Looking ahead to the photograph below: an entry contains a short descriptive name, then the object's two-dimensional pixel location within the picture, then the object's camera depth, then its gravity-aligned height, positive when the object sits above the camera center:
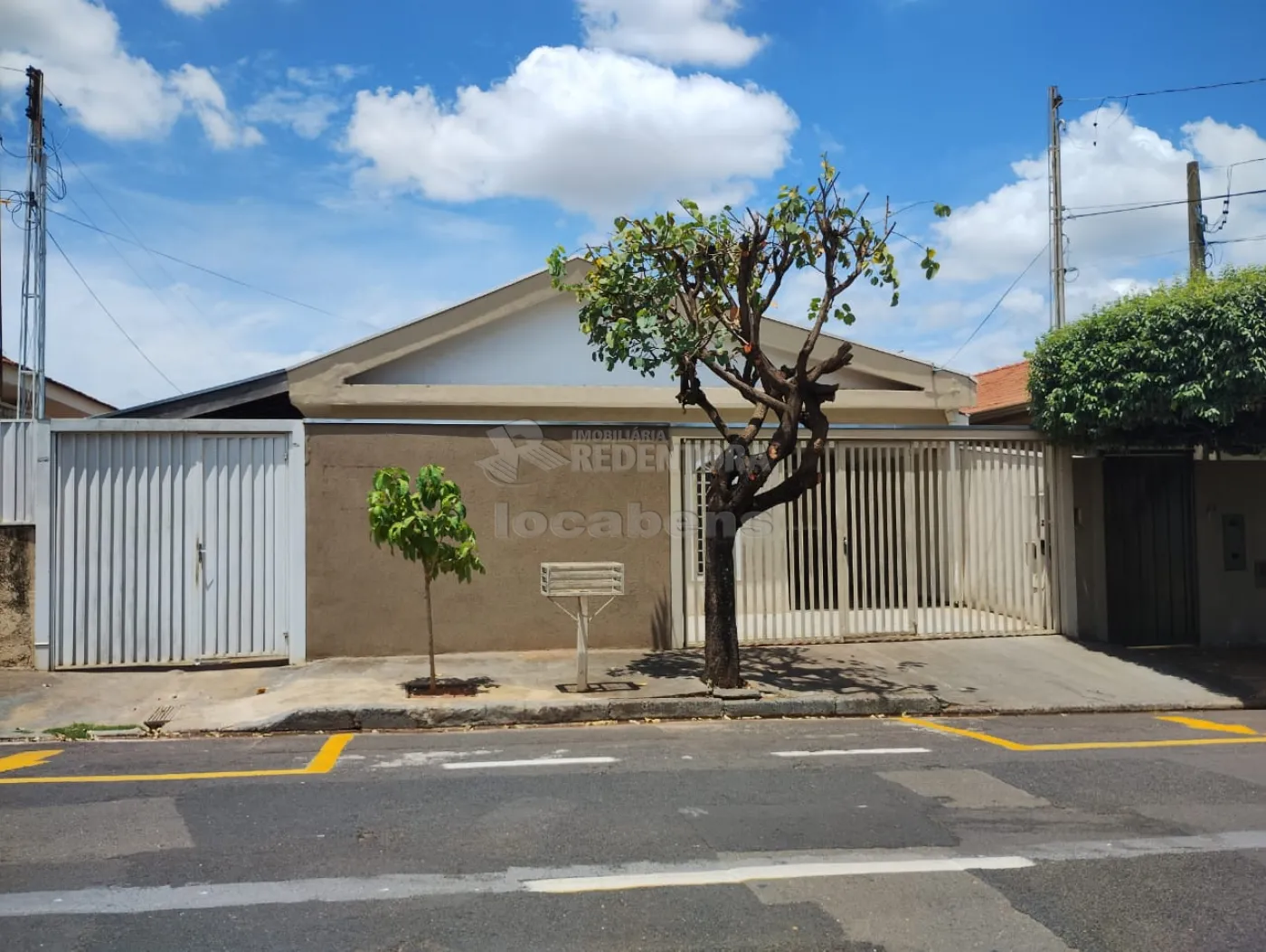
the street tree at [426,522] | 8.91 +0.01
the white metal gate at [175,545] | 10.32 -0.20
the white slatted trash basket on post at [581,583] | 9.37 -0.61
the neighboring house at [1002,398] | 14.99 +1.92
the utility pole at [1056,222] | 18.92 +5.48
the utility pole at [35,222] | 14.34 +4.43
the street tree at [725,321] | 9.58 +1.99
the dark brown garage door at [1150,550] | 12.74 -0.53
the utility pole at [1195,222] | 17.97 +5.14
